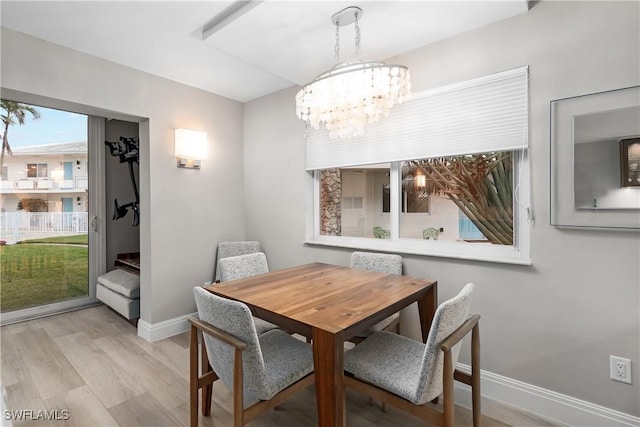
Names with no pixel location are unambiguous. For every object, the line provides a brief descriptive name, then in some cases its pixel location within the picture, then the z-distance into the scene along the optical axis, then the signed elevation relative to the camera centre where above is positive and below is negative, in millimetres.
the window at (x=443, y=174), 1968 +283
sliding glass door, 3221 -8
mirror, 1586 +270
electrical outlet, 1619 -843
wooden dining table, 1287 -484
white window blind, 1921 +605
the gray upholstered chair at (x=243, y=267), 2350 -452
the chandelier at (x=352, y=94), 1646 +641
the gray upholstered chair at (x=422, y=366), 1251 -756
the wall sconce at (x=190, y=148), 2977 +621
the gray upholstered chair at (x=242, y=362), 1293 -735
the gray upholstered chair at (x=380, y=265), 2186 -434
